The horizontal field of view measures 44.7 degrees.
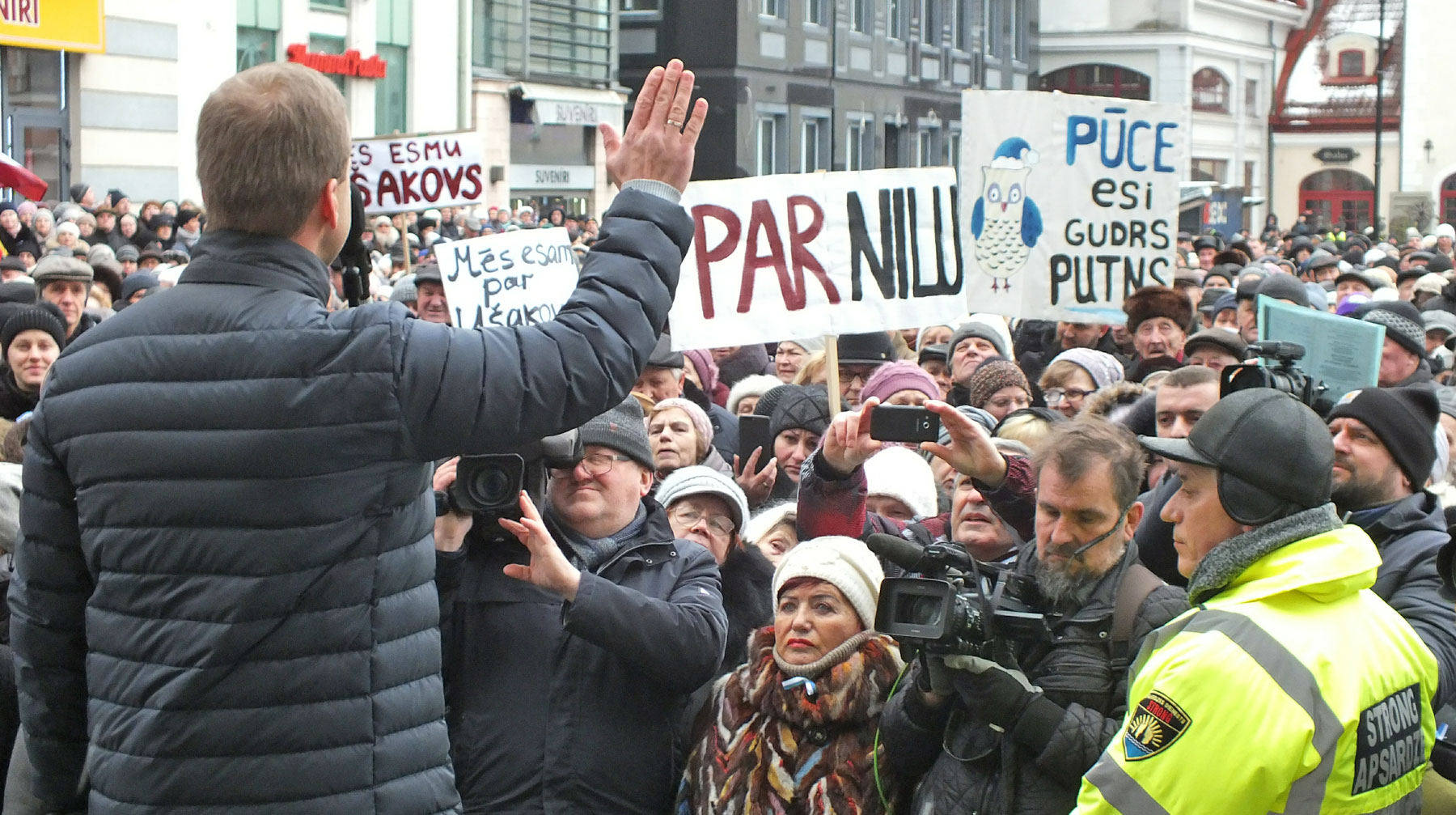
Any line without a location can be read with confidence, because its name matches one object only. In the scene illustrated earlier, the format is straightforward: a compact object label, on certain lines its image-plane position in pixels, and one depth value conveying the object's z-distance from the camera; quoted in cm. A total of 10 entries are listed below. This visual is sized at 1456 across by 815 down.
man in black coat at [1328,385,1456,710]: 396
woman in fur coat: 376
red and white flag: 1104
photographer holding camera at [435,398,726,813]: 374
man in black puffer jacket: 238
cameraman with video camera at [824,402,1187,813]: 332
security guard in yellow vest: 248
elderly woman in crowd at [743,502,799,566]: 491
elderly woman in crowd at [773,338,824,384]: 880
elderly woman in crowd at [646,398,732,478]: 580
